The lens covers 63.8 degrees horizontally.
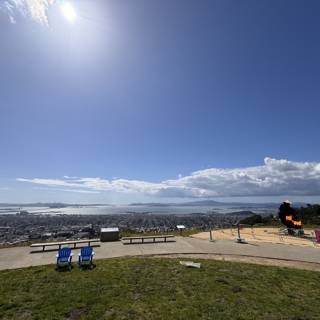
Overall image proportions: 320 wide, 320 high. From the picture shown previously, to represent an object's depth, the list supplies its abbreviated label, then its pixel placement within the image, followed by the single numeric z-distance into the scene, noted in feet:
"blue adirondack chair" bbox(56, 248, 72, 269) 29.94
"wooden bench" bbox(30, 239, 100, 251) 41.47
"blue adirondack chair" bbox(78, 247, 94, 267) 30.89
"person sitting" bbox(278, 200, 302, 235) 67.95
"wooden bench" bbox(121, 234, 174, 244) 48.62
